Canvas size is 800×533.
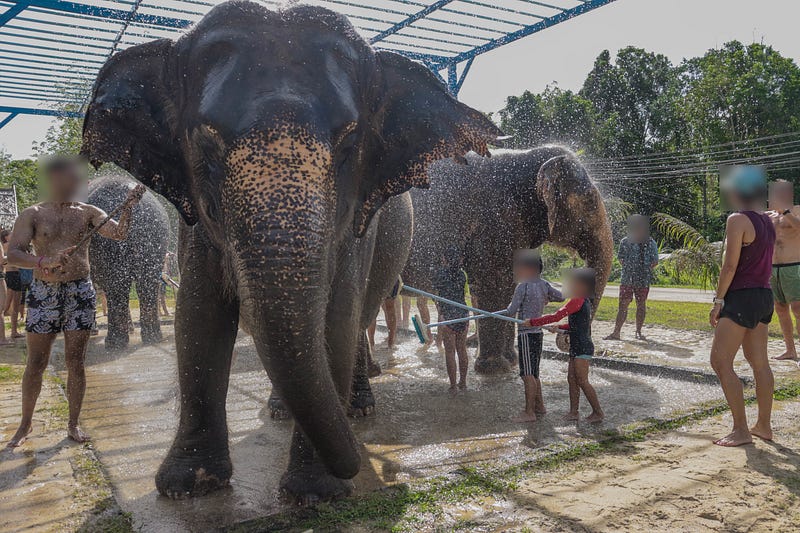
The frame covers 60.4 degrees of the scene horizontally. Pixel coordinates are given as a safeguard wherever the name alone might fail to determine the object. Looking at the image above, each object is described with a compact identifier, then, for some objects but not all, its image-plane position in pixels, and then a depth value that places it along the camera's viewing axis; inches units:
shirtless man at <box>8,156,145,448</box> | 176.6
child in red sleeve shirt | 191.3
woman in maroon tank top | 170.4
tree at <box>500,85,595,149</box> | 1448.1
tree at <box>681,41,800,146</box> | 1217.4
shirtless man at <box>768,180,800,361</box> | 277.3
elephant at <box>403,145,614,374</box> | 259.3
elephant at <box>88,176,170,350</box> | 368.8
